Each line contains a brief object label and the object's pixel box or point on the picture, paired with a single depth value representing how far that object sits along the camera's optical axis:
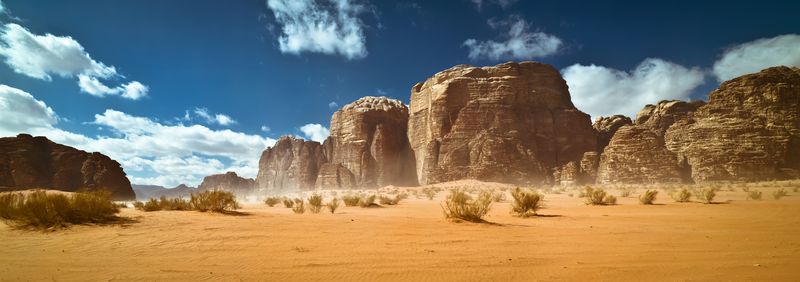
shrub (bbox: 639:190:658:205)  13.24
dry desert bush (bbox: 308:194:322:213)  12.13
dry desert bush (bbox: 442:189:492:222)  7.93
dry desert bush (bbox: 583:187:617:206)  13.86
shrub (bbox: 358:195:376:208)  15.60
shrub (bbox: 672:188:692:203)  14.30
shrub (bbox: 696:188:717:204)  13.36
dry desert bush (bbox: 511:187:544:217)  10.15
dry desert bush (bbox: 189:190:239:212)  10.27
